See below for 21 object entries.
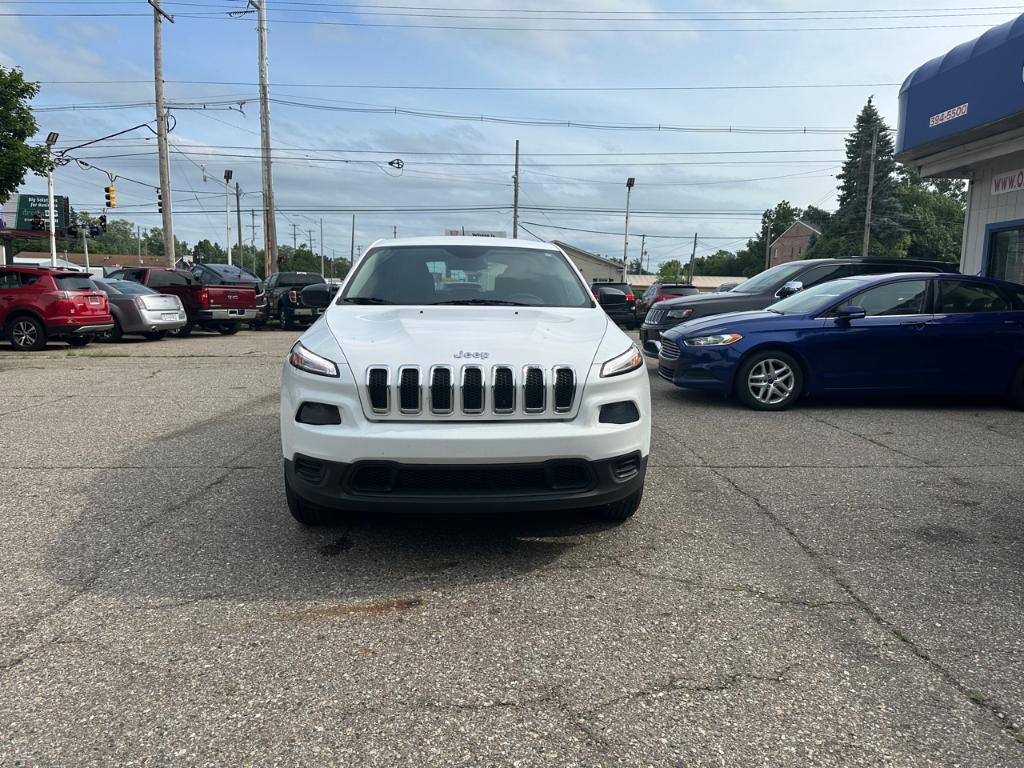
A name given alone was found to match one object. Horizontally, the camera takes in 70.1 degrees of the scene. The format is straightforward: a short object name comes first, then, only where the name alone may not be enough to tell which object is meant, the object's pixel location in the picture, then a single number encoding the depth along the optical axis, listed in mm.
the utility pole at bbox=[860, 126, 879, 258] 41781
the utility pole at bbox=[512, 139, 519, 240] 53656
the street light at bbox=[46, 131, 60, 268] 25819
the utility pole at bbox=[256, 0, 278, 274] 30031
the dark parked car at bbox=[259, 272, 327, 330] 21328
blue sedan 7785
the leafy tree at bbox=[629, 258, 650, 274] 126312
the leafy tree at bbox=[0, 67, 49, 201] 13789
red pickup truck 18266
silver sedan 15984
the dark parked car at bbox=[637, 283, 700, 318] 18719
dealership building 10789
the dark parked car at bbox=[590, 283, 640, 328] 21456
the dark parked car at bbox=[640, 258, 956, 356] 10820
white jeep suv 3320
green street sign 49438
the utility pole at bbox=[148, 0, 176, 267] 26203
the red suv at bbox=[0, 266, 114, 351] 13992
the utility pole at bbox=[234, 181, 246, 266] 64125
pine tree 62562
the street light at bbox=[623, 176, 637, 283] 61956
